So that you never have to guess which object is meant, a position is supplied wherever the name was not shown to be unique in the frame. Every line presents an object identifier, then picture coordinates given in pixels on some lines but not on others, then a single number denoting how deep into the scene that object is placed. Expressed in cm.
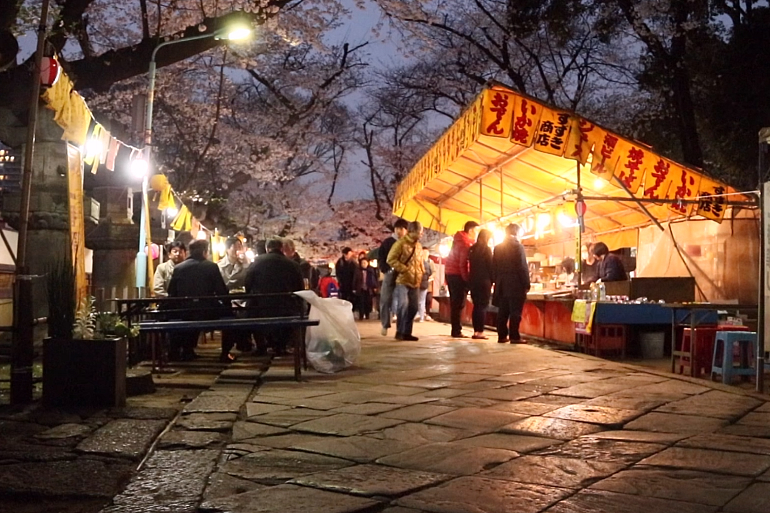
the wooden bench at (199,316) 776
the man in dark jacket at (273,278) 998
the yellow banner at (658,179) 1191
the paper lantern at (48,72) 726
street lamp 1296
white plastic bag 840
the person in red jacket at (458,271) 1255
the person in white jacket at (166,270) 1185
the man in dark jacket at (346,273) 1961
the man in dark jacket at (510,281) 1165
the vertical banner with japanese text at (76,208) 952
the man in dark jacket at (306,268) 1159
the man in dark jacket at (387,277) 1226
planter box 588
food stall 1112
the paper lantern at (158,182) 1581
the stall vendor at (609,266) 1255
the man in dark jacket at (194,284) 970
